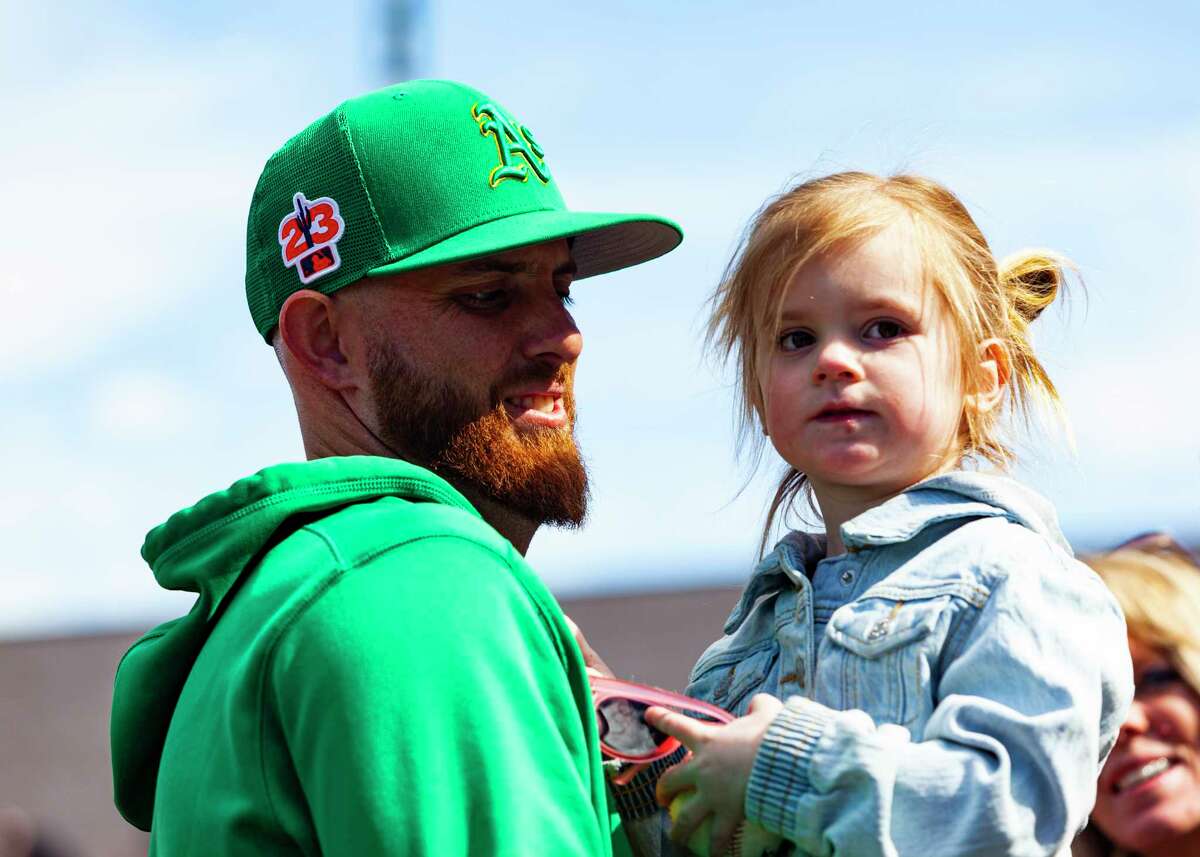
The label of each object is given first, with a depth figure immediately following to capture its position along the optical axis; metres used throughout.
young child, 4.89
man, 4.25
